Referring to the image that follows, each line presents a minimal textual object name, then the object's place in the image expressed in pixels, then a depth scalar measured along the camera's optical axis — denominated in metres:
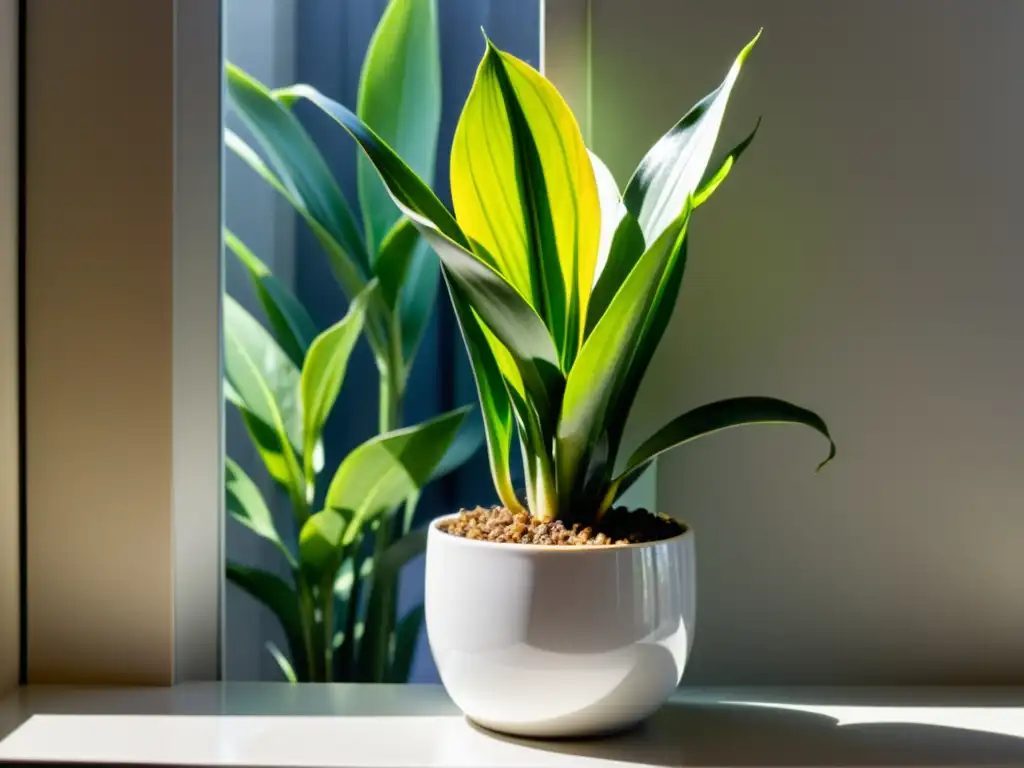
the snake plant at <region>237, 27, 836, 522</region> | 0.57
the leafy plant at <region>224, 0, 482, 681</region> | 0.77
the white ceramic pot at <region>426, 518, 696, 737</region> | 0.56
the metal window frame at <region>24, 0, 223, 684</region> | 0.71
